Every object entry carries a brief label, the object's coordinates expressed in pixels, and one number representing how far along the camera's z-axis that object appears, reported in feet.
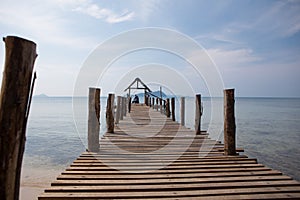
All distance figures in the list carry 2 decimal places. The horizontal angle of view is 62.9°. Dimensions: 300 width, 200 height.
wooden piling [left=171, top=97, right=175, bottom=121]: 48.38
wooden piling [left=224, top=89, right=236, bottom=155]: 18.11
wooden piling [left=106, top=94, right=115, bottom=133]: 28.19
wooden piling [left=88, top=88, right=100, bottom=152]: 18.84
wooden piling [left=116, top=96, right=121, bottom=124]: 38.22
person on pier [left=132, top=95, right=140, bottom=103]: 134.62
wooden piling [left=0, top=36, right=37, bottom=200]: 8.06
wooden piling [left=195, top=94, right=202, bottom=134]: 27.73
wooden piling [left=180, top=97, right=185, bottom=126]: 40.50
